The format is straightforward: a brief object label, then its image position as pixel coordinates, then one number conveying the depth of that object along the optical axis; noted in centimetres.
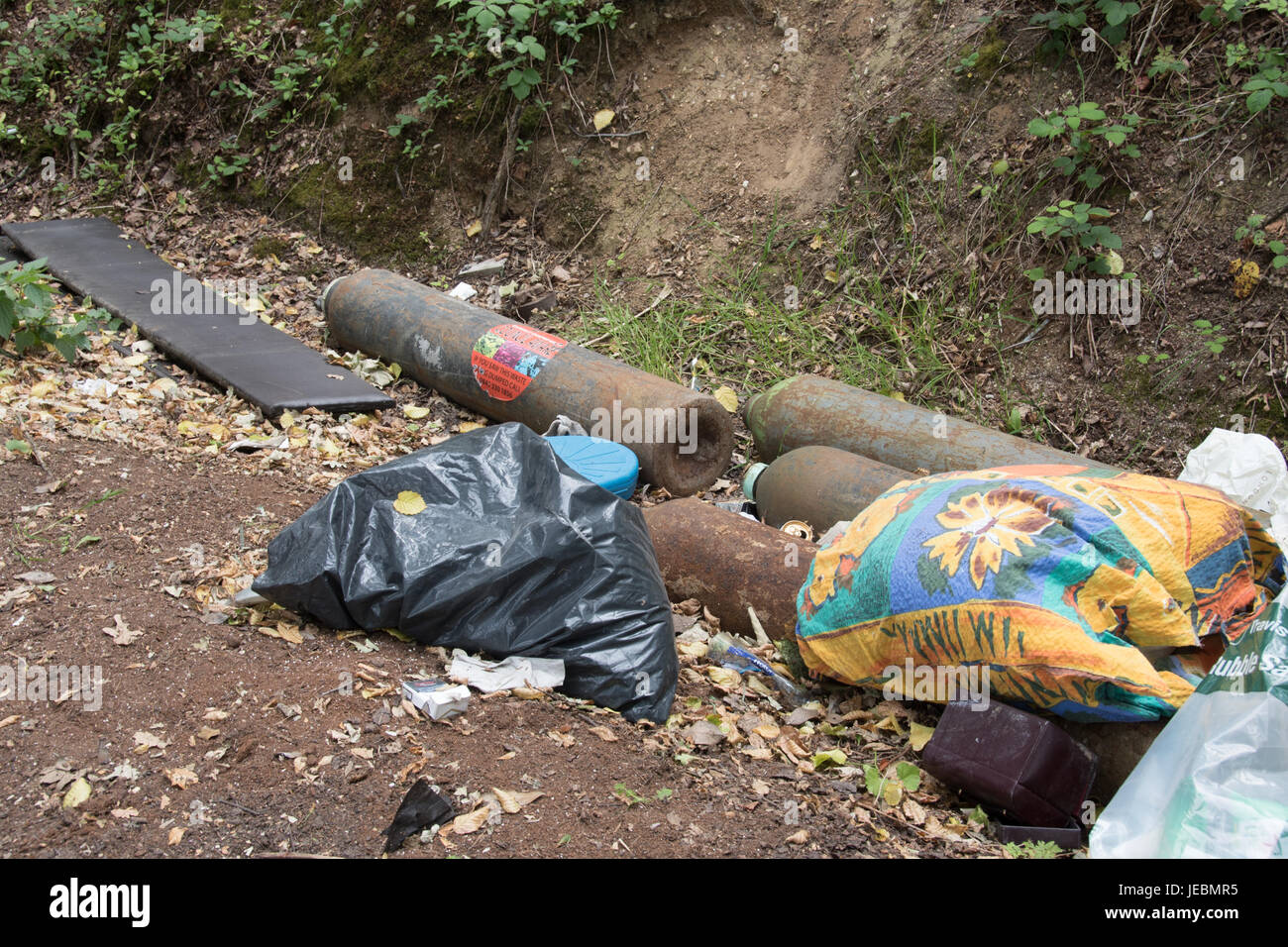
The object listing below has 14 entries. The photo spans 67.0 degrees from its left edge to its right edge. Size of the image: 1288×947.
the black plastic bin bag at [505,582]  280
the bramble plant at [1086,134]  482
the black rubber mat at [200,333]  500
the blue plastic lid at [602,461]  406
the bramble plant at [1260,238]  447
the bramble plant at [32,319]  474
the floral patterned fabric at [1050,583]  250
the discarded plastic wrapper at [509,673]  274
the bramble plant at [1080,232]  477
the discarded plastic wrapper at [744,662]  320
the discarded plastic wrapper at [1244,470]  341
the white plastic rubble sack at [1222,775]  197
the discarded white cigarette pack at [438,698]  258
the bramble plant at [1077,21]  489
